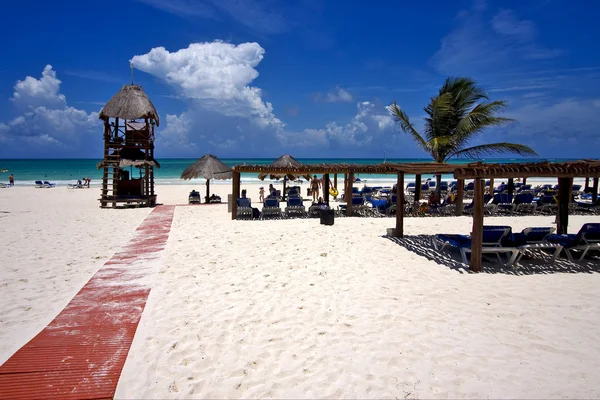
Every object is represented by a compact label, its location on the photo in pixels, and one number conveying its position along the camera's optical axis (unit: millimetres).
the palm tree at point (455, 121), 14281
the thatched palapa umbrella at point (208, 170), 16625
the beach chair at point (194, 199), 18734
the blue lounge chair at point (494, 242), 7012
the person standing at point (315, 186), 20384
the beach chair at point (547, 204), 14664
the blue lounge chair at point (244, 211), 13133
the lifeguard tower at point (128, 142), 16547
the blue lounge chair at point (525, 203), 14586
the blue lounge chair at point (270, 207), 13336
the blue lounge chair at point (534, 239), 7258
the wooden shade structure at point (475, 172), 6523
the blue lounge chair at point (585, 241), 7297
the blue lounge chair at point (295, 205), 13695
